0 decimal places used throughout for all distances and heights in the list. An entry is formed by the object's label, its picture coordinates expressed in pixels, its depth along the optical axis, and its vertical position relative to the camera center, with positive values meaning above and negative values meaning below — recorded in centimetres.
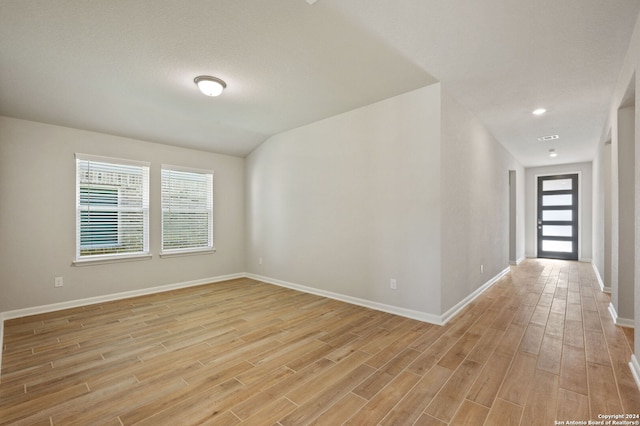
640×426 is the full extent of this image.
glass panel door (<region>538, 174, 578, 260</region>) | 777 -5
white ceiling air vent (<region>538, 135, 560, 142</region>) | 523 +145
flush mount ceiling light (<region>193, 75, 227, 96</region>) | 307 +142
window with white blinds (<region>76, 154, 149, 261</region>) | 411 +10
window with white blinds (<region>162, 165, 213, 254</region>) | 498 +8
